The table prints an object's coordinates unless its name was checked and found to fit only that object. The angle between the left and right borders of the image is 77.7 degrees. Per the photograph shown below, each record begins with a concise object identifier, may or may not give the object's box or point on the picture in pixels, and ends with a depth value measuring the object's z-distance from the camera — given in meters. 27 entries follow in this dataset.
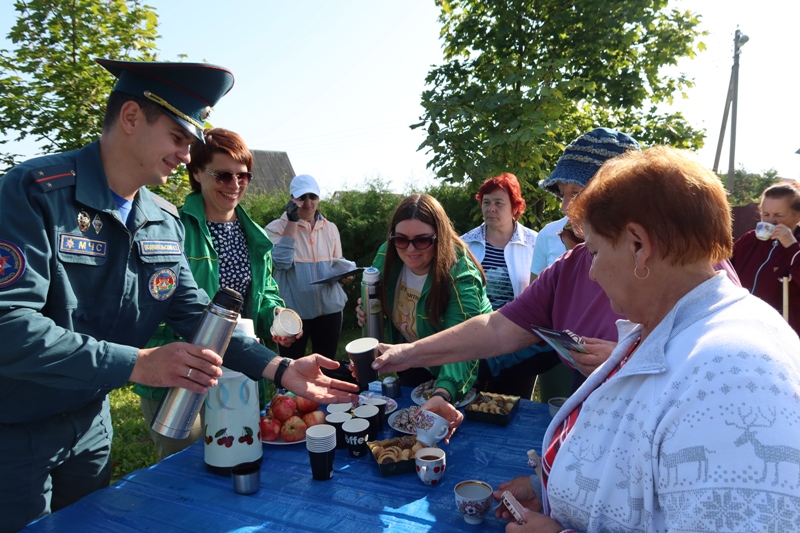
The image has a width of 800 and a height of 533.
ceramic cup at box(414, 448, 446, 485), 1.88
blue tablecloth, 1.65
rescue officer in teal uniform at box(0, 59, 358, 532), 1.58
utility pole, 16.67
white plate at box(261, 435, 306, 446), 2.24
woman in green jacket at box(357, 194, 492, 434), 3.01
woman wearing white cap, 5.42
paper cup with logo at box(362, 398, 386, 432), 2.38
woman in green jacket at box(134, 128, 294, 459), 2.99
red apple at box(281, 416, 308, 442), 2.27
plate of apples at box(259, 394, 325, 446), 2.27
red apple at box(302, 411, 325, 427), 2.33
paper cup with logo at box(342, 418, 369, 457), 2.11
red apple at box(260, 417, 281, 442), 2.28
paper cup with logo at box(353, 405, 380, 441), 2.26
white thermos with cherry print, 1.98
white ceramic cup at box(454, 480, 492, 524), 1.61
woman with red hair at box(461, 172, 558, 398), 4.42
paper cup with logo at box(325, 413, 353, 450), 2.21
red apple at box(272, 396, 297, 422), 2.38
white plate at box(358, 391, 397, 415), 2.64
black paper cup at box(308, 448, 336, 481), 1.91
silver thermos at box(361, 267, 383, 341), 3.11
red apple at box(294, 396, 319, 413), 2.46
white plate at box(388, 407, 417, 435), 2.33
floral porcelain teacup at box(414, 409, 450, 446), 2.08
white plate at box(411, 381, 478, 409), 2.70
